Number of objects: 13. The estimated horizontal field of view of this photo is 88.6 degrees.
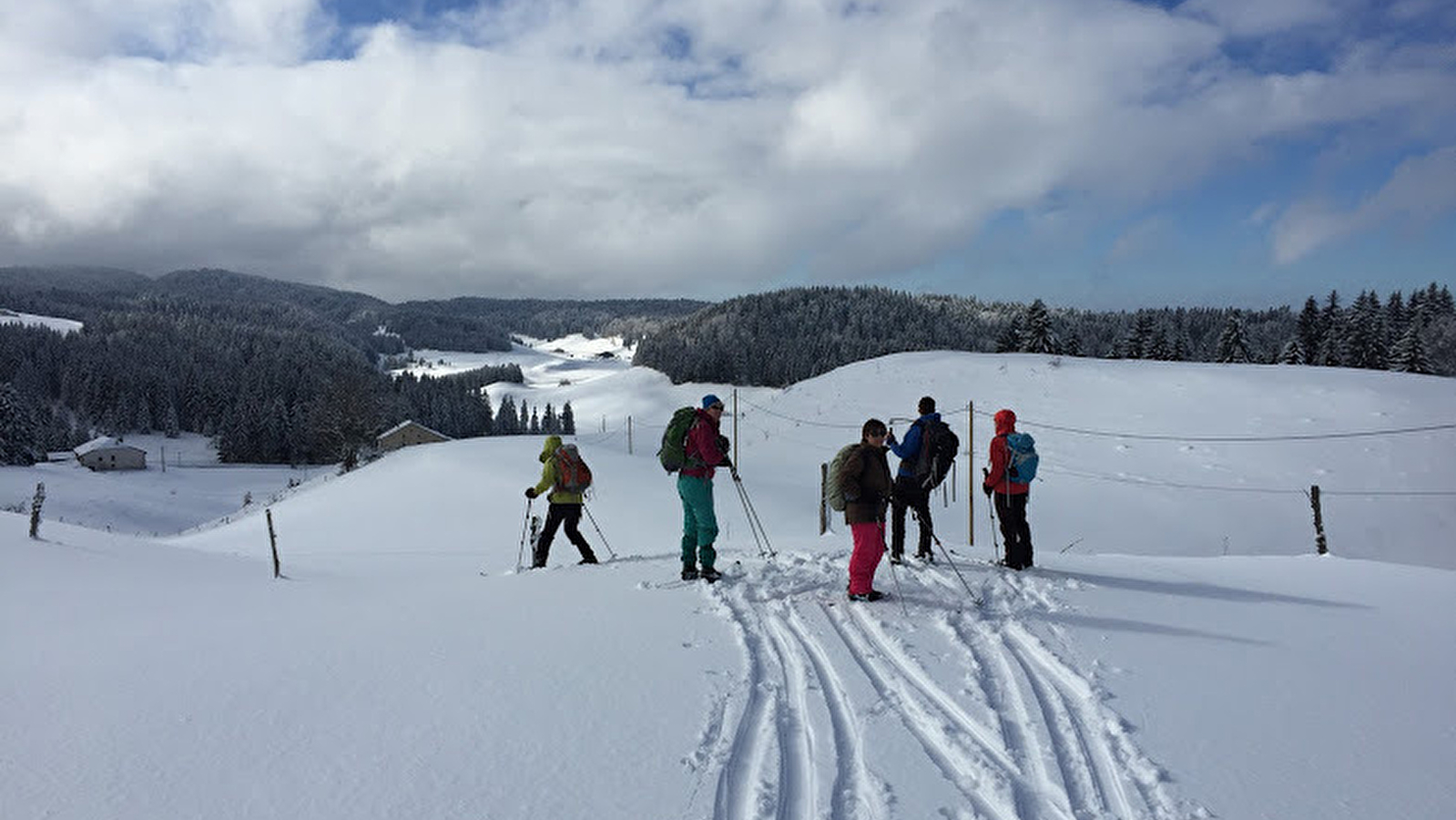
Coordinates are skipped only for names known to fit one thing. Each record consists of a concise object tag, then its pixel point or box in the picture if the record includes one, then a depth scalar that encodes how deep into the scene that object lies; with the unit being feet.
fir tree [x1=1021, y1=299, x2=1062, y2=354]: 175.94
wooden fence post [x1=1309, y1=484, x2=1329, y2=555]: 41.45
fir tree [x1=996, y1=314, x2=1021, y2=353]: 191.83
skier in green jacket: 33.45
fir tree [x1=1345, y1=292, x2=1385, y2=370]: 189.26
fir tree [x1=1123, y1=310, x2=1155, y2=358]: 192.03
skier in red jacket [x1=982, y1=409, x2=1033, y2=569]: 29.55
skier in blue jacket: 29.84
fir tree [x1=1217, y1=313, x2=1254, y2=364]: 184.14
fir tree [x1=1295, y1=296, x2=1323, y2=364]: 203.41
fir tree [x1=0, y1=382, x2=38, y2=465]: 205.36
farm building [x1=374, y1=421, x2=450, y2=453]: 225.35
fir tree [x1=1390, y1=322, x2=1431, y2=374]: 167.12
